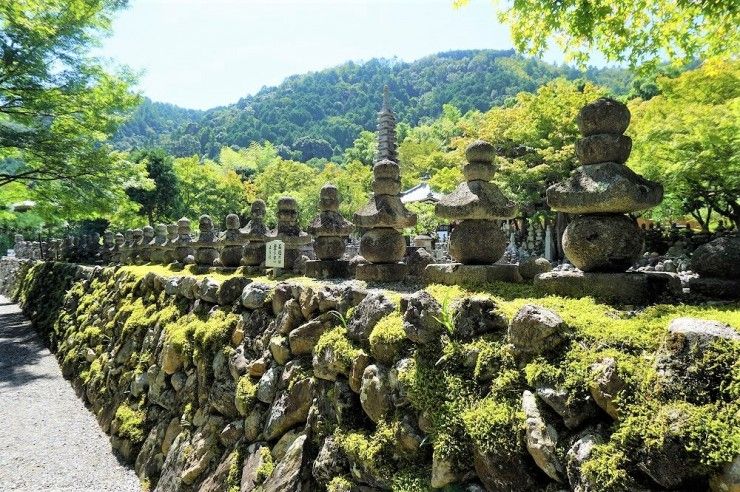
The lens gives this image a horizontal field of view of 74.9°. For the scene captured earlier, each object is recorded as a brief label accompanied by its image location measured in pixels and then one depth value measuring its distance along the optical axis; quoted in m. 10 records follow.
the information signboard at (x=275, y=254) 6.82
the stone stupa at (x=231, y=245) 8.24
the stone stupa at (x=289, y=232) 7.31
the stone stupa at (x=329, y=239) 6.43
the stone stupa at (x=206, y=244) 9.28
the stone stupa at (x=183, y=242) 10.95
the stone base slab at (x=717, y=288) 3.23
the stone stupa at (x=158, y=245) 12.67
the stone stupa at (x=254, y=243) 7.72
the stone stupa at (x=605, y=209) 3.22
